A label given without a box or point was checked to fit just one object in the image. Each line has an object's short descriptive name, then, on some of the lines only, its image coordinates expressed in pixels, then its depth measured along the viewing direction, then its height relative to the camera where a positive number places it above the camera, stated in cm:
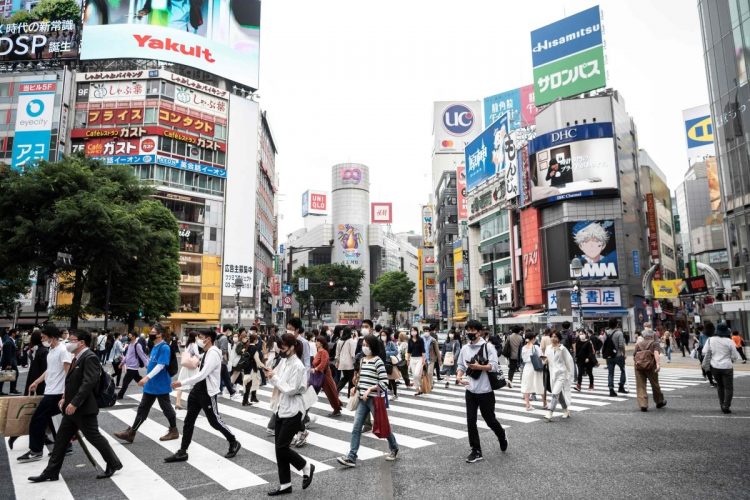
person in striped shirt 634 -83
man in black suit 580 -101
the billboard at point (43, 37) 4853 +2729
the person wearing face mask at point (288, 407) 529 -89
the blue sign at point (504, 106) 7306 +3051
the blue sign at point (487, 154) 5422 +1858
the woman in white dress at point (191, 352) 816 -46
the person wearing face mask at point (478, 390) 646 -89
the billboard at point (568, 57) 4825 +2509
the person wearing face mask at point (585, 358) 1407 -105
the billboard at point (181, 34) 4997 +2901
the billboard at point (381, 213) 13300 +2793
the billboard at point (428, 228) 9500 +1703
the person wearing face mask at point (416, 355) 1300 -87
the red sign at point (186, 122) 4838 +1925
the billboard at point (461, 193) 6788 +1684
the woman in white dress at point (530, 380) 1062 -123
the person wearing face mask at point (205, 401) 675 -100
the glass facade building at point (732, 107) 3002 +1268
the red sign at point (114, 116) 4775 +1914
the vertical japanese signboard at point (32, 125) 4384 +1702
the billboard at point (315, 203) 14200 +3287
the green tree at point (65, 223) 2267 +452
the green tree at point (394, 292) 8475 +482
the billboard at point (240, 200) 5128 +1246
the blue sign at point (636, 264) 4541 +477
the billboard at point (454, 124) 9500 +3605
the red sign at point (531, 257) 4794 +595
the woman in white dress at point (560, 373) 960 -101
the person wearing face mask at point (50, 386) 664 -78
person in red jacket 941 -90
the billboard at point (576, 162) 4488 +1383
